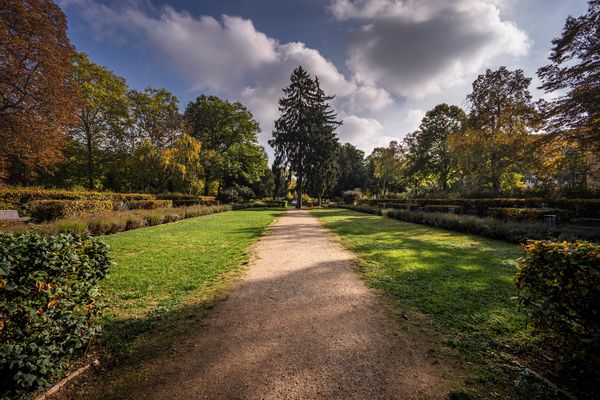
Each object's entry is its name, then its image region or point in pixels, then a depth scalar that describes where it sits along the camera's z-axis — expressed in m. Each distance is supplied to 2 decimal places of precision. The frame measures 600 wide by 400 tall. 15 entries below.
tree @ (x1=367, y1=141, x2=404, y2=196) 38.82
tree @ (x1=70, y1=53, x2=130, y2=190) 24.61
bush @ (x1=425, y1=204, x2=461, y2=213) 17.12
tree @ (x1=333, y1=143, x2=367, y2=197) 57.03
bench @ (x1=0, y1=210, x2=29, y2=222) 10.07
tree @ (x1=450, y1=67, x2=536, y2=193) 20.88
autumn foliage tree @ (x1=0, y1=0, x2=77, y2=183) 12.66
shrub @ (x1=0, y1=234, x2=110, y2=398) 1.84
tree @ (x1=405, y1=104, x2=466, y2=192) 32.66
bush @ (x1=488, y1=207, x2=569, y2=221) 11.06
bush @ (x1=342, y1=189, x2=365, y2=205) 39.53
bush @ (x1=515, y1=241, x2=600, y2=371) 1.98
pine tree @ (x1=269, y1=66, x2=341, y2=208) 30.83
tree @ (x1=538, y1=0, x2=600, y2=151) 12.96
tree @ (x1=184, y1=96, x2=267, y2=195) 34.09
